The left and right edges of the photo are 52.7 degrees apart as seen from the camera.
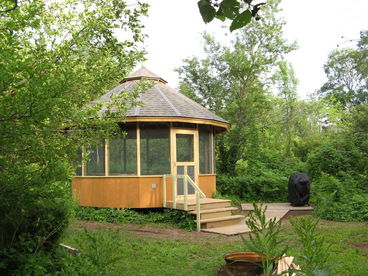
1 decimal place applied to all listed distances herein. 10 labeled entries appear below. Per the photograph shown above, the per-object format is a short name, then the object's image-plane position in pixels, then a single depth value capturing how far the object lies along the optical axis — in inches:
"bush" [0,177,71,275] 133.0
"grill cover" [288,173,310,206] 453.4
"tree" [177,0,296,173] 630.5
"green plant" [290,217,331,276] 79.8
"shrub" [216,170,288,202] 521.3
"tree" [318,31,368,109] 1321.4
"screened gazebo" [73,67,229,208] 403.9
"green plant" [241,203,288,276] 86.7
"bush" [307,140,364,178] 518.0
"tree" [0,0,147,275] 110.4
